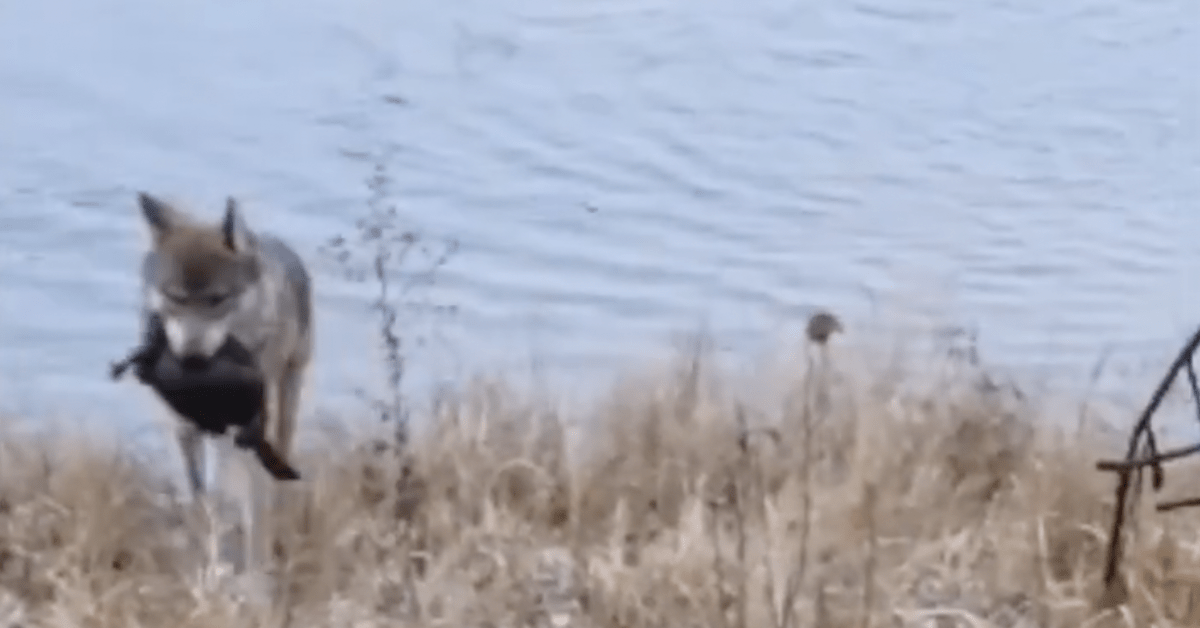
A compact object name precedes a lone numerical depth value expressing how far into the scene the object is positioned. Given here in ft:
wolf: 29.14
